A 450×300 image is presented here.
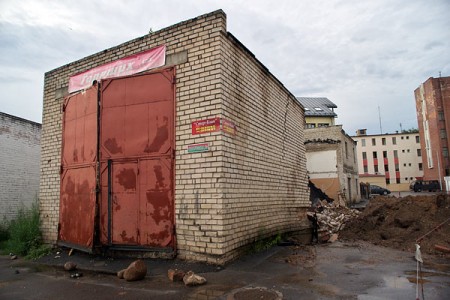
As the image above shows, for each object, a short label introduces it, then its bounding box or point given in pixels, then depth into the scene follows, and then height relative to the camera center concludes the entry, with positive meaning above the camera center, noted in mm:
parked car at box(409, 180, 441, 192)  41688 +192
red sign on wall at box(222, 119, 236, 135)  5870 +1291
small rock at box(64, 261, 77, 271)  6013 -1324
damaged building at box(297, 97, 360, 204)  22562 +2066
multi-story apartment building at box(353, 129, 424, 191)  57094 +5979
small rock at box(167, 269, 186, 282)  4887 -1269
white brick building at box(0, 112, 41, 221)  12508 +1513
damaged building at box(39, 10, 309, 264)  5852 +950
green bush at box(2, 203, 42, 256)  7817 -953
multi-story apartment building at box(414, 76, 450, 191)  45031 +8896
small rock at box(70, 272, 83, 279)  5582 -1401
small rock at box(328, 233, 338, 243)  8869 -1413
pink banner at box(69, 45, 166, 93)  6656 +2949
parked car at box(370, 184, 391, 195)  38800 -291
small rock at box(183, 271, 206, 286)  4611 -1280
